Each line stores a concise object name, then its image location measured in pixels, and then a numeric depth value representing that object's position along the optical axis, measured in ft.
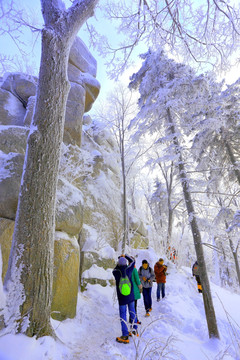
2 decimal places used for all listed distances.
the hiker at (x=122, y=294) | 13.78
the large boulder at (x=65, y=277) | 16.39
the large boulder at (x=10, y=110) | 31.73
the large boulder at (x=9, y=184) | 16.07
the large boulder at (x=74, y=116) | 35.85
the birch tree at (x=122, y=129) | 44.88
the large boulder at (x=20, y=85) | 35.06
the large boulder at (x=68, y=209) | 18.89
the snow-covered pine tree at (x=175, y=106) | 23.53
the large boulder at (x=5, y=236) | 15.47
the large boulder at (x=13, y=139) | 22.47
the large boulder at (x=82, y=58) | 41.93
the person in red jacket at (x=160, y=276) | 27.20
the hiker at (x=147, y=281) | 21.27
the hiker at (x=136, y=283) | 16.98
